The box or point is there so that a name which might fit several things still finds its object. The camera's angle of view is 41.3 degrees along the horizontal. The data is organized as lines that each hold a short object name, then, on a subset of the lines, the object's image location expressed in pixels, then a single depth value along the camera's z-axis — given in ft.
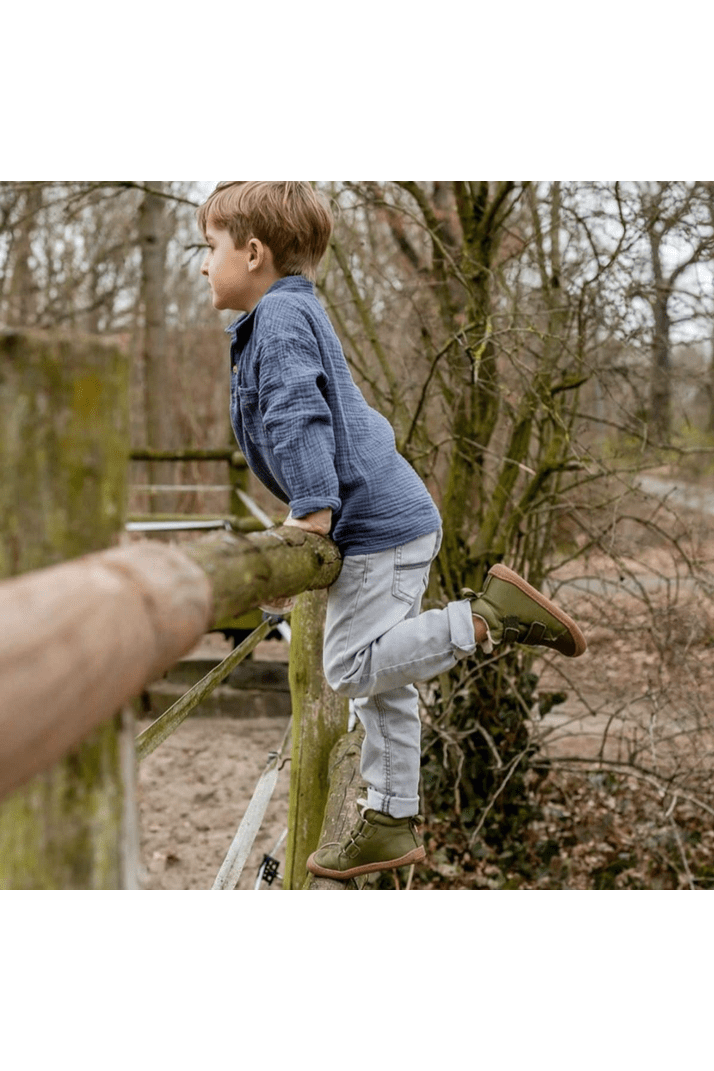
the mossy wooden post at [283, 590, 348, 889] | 6.95
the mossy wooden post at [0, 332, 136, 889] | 2.12
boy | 4.80
